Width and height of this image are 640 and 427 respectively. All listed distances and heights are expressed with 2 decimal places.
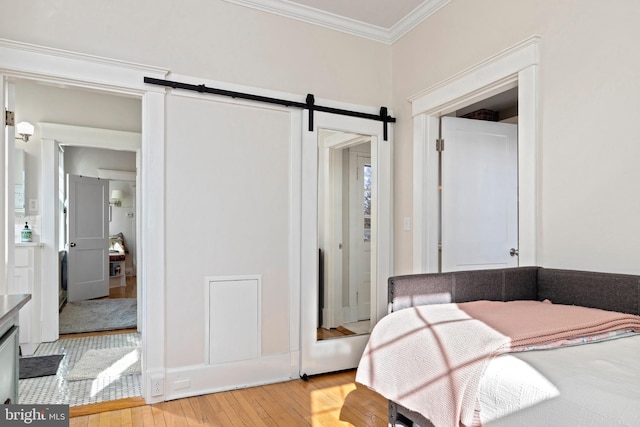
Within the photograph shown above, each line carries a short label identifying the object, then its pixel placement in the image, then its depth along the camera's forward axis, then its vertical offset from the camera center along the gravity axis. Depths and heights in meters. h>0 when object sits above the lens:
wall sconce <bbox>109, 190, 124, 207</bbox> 8.95 +0.36
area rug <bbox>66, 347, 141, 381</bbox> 3.07 -1.26
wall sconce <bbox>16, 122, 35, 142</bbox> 3.85 +0.81
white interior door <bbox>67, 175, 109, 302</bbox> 5.95 -0.39
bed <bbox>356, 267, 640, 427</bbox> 1.04 -0.44
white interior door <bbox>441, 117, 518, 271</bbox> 3.12 +0.15
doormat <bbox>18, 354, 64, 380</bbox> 3.10 -1.26
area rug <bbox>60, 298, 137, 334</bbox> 4.55 -1.32
